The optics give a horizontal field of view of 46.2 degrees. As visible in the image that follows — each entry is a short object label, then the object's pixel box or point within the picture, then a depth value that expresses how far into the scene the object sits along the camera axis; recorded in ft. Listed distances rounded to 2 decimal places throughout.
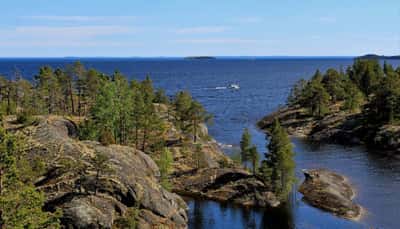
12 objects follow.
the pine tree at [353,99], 487.20
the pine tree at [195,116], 359.42
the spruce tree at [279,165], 263.49
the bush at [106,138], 248.05
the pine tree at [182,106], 367.45
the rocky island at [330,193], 253.44
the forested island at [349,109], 424.05
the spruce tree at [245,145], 296.71
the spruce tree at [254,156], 287.69
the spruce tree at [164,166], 254.68
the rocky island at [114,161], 186.37
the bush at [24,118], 280.35
